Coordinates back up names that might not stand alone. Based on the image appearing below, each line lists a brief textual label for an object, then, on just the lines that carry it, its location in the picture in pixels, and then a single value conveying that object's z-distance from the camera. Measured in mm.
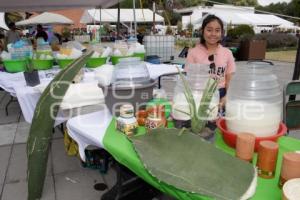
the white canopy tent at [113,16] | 17188
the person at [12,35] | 7734
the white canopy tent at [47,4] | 6551
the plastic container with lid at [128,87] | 1429
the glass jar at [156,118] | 1321
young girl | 2246
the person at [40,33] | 10186
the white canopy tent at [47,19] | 13633
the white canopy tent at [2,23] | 14707
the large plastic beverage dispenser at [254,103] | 1067
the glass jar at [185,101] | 1282
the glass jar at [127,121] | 1300
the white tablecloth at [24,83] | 2398
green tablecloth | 849
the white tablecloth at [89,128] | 1385
